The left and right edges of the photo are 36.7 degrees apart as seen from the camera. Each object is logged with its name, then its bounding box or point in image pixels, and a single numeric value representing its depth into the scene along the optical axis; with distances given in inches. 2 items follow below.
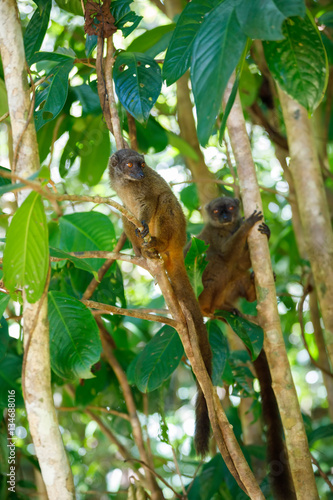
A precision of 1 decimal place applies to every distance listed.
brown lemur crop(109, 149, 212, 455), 149.8
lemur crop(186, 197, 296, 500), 165.5
